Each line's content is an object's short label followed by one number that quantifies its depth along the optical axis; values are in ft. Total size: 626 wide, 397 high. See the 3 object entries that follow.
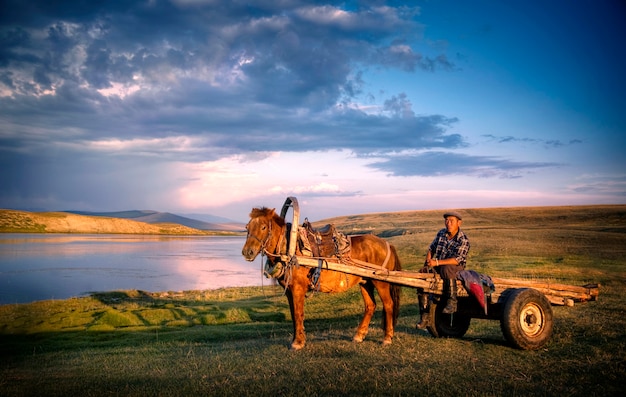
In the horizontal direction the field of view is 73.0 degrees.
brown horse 29.04
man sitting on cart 27.89
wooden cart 26.40
